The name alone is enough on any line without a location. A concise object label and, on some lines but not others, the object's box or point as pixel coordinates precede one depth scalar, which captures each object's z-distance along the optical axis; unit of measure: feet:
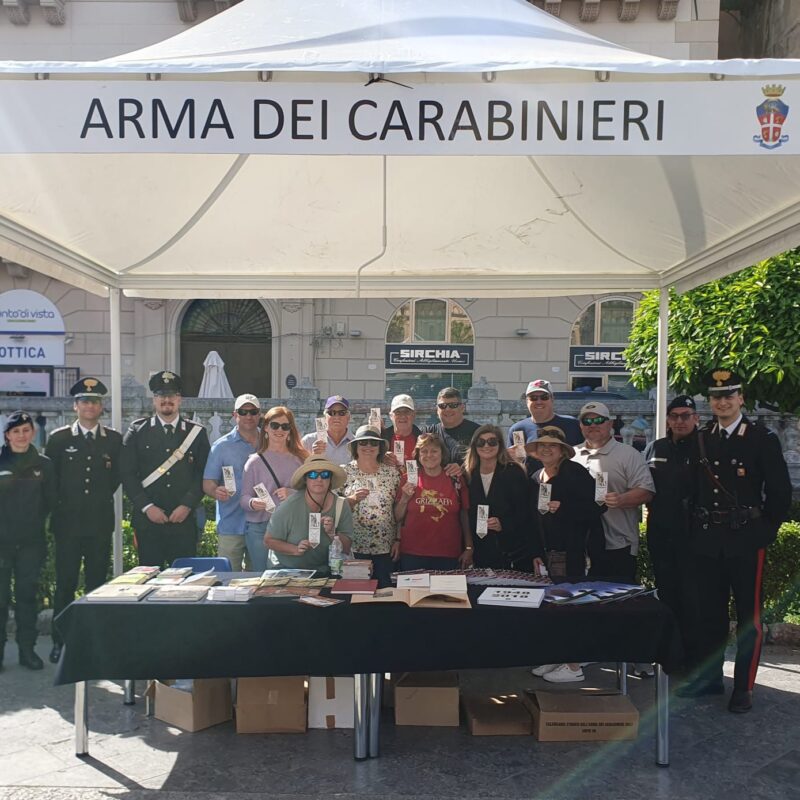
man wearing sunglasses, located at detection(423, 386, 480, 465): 20.43
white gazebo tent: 10.87
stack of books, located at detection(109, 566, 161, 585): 14.97
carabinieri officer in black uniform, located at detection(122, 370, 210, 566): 19.71
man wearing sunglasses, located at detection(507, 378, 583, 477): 20.03
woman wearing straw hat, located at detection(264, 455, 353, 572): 16.16
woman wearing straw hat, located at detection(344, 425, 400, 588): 17.52
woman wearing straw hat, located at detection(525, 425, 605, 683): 16.84
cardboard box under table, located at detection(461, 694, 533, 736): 14.85
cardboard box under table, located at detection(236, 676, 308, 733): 14.85
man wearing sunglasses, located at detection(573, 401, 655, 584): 17.56
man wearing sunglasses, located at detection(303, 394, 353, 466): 20.08
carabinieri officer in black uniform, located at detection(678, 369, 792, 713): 15.89
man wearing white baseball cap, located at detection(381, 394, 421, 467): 19.94
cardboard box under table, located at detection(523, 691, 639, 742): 14.57
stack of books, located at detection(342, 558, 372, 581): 15.39
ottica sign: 62.13
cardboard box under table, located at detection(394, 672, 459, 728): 15.23
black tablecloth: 13.14
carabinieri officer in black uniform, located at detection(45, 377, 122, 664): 19.26
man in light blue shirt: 19.58
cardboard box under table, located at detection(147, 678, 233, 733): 14.92
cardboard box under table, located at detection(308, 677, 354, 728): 15.14
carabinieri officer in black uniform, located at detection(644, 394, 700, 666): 17.24
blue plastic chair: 16.83
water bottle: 16.02
